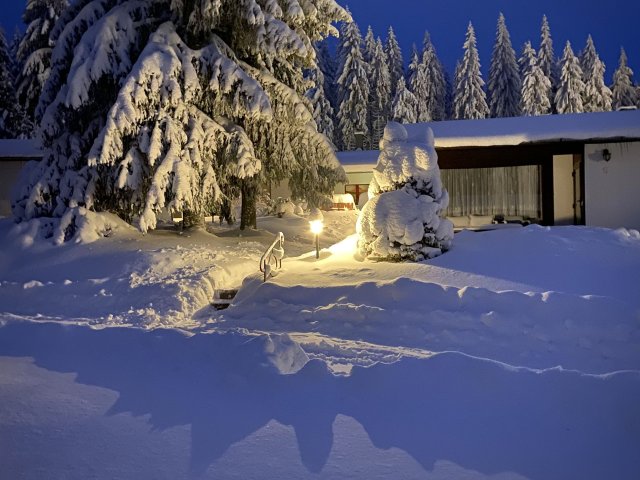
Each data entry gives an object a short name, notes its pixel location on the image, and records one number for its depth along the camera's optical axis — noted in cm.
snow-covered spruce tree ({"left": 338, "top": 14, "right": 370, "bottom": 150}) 4728
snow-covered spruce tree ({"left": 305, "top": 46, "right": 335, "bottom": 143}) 4642
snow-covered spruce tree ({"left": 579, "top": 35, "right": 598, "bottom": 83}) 4990
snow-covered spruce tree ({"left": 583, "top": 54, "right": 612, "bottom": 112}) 4685
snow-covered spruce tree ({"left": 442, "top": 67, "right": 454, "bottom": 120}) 5980
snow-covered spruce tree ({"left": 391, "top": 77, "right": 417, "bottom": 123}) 4588
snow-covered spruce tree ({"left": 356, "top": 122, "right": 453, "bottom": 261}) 1154
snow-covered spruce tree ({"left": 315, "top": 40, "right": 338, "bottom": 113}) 5538
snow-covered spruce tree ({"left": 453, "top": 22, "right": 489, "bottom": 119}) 4894
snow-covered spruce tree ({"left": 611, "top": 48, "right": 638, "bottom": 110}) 5025
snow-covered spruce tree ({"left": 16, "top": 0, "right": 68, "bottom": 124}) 2919
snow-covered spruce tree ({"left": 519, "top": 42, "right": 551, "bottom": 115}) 4631
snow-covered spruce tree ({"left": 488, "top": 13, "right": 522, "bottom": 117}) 5106
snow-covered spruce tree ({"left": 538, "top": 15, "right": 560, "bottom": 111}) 5119
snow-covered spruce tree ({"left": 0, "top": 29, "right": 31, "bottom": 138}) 3678
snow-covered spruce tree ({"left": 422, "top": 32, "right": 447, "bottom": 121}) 5447
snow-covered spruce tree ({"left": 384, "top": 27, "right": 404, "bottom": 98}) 5694
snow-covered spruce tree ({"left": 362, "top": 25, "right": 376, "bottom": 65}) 5222
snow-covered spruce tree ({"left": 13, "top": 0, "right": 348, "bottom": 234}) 1302
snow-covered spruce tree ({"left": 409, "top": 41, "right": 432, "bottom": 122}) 5097
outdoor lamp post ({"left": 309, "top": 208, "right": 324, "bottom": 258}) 1263
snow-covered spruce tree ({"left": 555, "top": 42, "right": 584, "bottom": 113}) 4544
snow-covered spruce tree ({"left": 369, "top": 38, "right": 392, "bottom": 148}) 5106
